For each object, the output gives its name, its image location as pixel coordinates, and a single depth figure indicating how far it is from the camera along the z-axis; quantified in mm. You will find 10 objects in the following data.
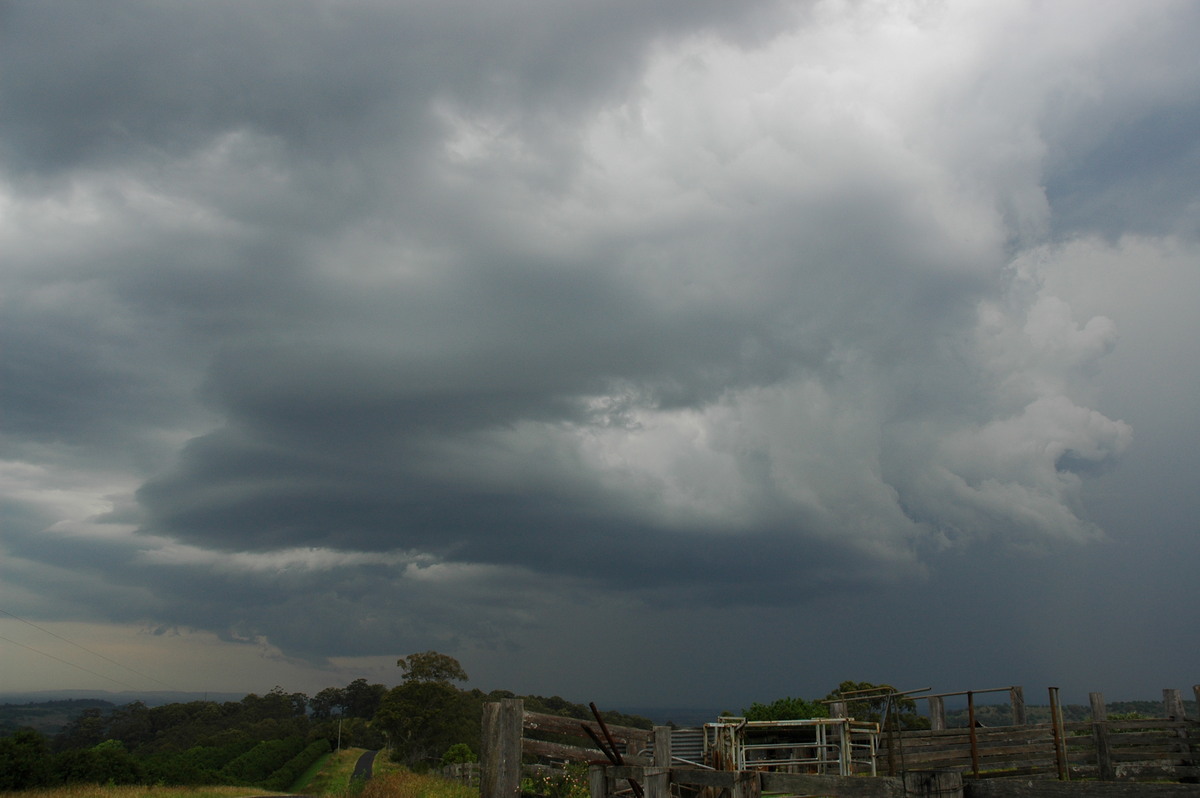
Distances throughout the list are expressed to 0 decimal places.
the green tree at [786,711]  29852
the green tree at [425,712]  68812
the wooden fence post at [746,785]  8539
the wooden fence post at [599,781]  9586
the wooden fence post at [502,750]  10430
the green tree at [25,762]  32344
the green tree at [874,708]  44750
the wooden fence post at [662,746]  11828
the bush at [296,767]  58469
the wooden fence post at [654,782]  8805
